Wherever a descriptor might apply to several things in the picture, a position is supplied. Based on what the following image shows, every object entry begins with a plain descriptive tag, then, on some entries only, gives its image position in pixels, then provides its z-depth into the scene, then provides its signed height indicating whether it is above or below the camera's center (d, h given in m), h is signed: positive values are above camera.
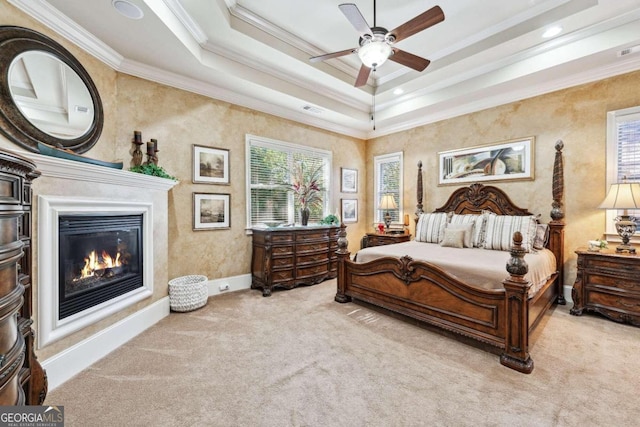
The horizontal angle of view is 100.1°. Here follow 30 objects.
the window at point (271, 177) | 4.28 +0.57
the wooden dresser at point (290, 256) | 3.87 -0.69
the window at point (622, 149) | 3.10 +0.72
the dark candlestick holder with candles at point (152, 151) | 3.21 +0.74
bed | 2.12 -0.79
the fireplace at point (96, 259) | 2.12 -0.42
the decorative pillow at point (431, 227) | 4.14 -0.26
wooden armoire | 0.97 -0.22
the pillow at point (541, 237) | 3.37 -0.34
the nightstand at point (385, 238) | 4.80 -0.50
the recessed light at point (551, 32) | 2.94 +2.00
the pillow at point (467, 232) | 3.62 -0.29
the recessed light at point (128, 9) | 2.25 +1.77
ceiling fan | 2.14 +1.55
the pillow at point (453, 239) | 3.63 -0.39
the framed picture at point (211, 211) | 3.71 +0.01
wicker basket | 3.17 -1.00
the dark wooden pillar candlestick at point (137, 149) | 3.17 +0.76
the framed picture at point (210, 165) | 3.69 +0.67
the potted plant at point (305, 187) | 4.53 +0.43
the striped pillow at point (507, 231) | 3.33 -0.26
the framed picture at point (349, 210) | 5.61 +0.02
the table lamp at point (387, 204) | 5.07 +0.13
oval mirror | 2.11 +1.05
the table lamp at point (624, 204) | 2.77 +0.06
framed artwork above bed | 3.86 +0.75
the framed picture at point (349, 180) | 5.57 +0.67
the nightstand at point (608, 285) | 2.75 -0.82
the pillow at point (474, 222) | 3.63 -0.17
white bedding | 2.39 -0.51
